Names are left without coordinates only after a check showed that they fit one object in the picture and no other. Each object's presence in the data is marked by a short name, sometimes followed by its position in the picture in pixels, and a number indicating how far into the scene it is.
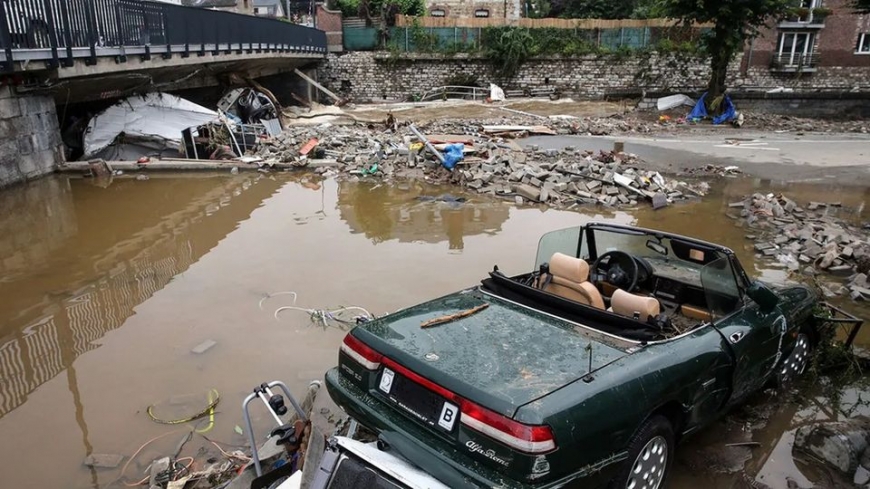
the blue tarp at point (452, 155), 14.38
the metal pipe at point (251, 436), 3.23
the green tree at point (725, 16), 23.55
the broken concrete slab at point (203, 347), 5.97
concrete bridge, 12.41
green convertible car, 2.77
